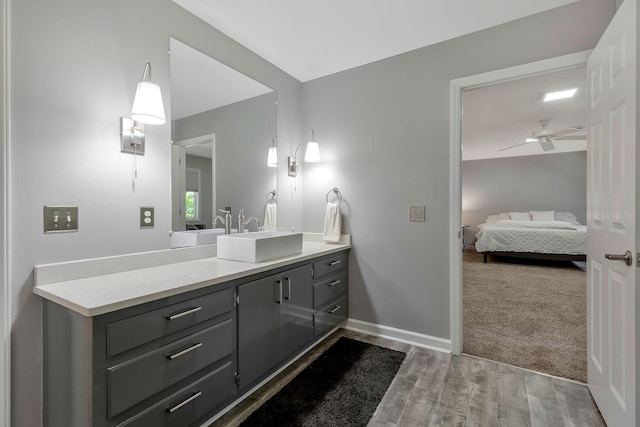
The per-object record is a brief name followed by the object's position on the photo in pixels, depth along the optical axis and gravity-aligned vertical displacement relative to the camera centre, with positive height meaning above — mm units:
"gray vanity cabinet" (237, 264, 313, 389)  1633 -682
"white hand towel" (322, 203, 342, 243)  2716 -120
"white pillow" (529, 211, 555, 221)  6934 -150
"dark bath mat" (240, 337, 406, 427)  1588 -1110
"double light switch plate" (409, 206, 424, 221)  2404 -24
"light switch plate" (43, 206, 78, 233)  1357 -36
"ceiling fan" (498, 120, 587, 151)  4481 +1200
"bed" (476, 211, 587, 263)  5281 -574
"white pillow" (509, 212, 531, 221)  7184 -154
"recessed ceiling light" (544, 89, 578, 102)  3580 +1430
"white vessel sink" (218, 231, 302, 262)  1827 -243
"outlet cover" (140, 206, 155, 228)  1695 -35
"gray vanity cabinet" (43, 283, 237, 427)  1067 -622
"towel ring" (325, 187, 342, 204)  2812 +166
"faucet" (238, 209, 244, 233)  2393 -85
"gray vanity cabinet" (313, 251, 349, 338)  2283 -684
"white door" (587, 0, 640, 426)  1272 -39
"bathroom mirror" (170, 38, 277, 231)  1917 +542
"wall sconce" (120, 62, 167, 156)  1499 +496
